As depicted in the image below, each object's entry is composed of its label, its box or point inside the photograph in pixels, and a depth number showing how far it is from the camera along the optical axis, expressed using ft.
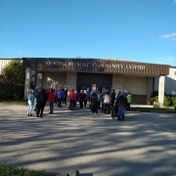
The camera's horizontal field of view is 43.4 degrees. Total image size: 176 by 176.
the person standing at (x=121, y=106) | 40.13
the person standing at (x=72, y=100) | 50.99
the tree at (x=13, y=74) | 83.46
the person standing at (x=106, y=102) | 46.70
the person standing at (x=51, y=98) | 42.75
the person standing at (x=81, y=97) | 56.30
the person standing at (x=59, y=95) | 54.65
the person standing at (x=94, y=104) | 47.70
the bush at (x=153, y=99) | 84.02
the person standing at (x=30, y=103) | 39.52
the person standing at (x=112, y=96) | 48.05
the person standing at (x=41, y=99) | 38.52
